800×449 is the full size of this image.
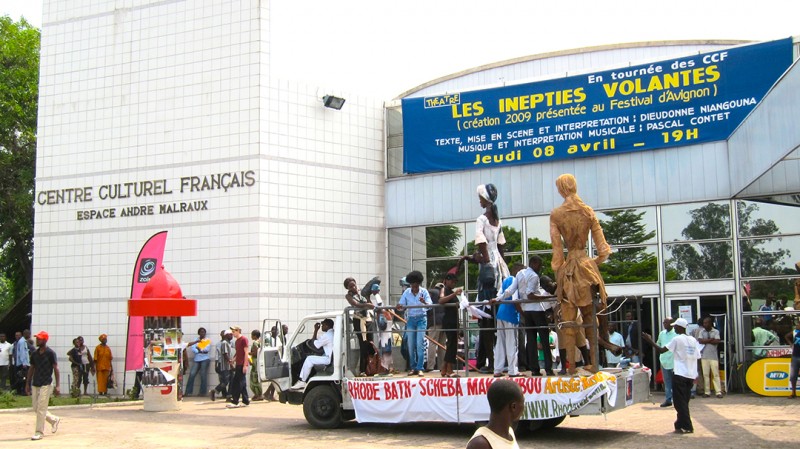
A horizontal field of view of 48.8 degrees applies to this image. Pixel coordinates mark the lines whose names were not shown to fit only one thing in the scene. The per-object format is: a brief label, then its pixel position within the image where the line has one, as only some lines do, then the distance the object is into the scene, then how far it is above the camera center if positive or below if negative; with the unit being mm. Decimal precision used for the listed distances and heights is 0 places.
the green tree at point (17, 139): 31219 +6557
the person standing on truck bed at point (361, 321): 14422 -40
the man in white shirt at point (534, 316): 12625 +15
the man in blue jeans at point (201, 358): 21500 -922
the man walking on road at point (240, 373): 18688 -1144
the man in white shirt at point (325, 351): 14500 -525
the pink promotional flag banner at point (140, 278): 21109 +1044
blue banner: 20016 +5010
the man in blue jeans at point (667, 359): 16219 -787
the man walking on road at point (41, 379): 14250 -934
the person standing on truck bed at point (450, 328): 13305 -154
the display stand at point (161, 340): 18703 -423
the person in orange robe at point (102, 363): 22359 -1062
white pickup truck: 12016 -1092
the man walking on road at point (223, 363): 20391 -1005
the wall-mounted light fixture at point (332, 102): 23188 +5720
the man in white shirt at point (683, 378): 12992 -913
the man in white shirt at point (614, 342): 17234 -505
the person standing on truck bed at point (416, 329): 13945 -184
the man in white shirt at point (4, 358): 25047 -1037
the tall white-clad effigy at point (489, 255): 12852 +921
